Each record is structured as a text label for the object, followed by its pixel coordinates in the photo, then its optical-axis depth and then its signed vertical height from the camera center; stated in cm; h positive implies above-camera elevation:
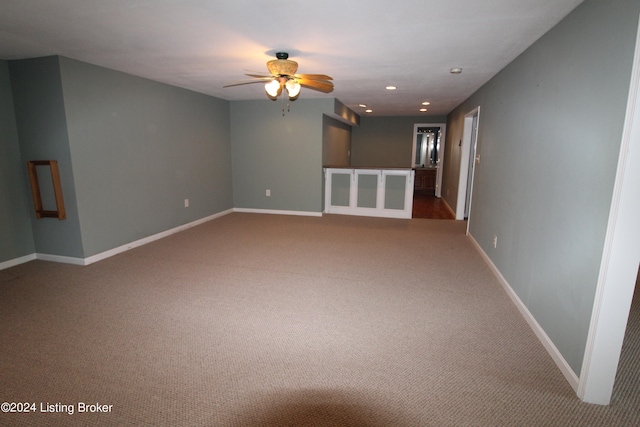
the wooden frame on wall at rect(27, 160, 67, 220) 346 -42
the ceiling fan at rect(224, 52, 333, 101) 308 +73
